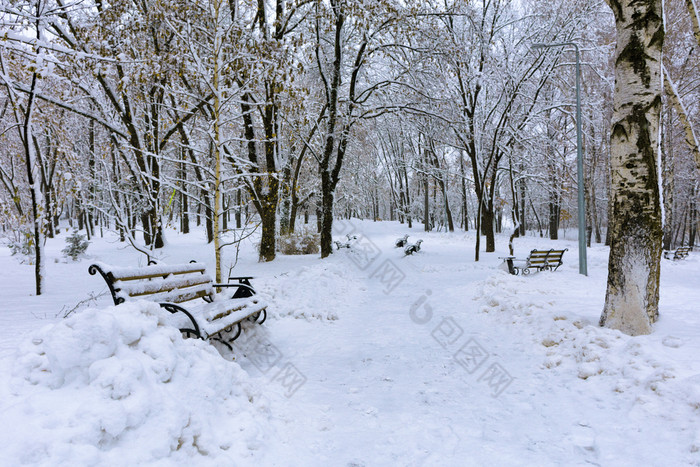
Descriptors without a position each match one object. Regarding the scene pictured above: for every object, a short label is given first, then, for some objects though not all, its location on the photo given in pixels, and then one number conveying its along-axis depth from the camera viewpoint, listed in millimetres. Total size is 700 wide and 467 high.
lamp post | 10695
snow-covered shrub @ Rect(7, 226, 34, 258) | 15491
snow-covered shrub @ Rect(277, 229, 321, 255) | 15641
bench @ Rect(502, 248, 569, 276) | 11389
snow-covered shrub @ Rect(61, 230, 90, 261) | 15734
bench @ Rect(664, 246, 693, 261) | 16741
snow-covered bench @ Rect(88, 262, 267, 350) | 3682
